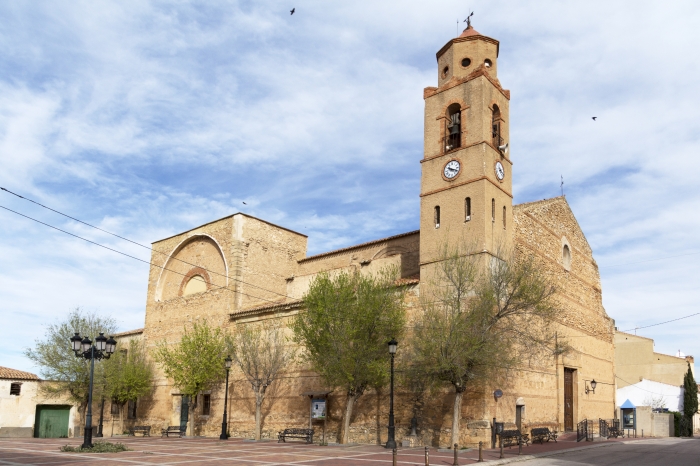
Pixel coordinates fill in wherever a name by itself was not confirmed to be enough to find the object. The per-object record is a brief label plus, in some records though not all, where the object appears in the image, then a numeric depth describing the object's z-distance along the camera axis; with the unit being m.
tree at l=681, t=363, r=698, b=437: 41.31
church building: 24.34
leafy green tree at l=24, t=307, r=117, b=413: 34.06
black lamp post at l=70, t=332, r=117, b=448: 20.34
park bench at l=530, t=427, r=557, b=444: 23.80
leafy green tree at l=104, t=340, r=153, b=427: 35.09
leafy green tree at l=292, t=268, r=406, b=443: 23.20
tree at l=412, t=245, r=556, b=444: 20.66
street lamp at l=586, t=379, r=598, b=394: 30.73
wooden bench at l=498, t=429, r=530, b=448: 20.95
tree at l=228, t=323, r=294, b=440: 28.39
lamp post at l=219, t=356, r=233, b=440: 28.78
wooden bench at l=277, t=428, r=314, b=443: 25.77
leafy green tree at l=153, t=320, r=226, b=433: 31.34
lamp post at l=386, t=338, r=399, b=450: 20.52
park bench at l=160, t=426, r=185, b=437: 33.19
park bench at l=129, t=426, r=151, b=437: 34.28
